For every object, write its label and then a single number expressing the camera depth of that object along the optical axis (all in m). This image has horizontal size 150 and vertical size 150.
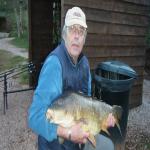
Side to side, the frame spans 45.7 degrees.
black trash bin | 2.11
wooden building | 2.94
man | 1.07
